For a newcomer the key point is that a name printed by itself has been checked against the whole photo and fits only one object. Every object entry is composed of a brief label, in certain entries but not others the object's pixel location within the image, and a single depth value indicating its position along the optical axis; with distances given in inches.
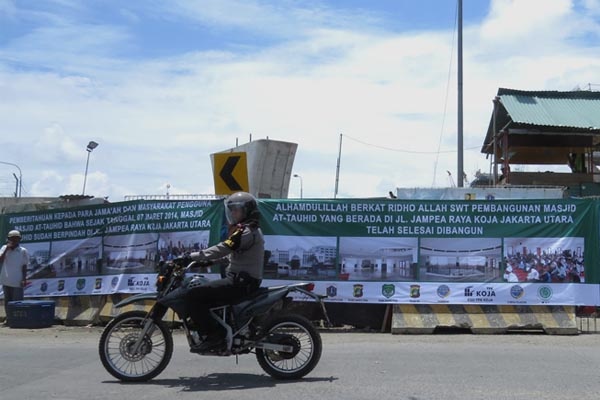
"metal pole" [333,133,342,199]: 1596.7
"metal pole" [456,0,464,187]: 830.5
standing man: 506.9
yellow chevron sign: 436.5
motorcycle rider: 280.4
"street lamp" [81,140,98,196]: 836.6
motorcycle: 283.0
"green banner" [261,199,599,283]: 446.6
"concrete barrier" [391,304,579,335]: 435.5
